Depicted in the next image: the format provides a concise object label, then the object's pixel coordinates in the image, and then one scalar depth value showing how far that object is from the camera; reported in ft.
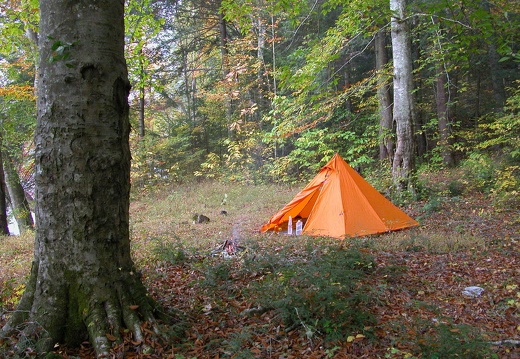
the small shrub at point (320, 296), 10.37
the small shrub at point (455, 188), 33.32
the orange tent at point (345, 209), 24.76
